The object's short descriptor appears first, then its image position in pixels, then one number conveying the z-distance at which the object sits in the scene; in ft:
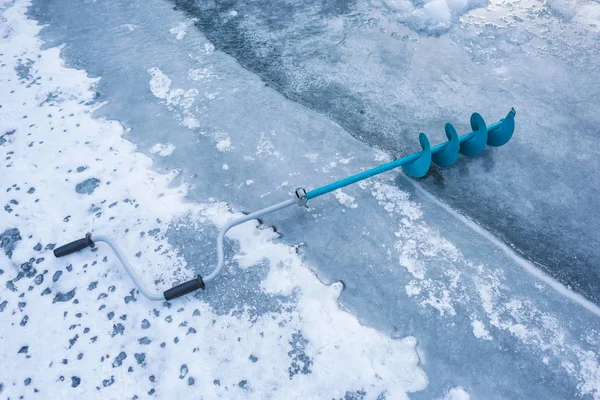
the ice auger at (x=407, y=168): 7.10
